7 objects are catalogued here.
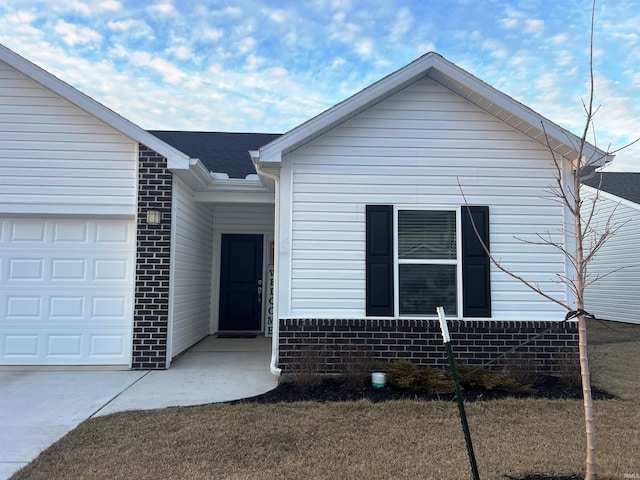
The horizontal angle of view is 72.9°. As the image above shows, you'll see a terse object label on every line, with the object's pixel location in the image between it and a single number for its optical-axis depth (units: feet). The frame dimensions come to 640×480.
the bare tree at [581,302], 8.83
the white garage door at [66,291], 21.47
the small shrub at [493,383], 17.44
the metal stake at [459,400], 8.57
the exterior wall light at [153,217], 21.34
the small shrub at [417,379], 17.22
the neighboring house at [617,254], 43.47
